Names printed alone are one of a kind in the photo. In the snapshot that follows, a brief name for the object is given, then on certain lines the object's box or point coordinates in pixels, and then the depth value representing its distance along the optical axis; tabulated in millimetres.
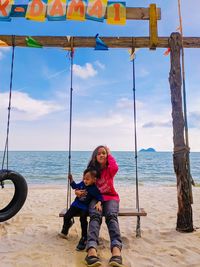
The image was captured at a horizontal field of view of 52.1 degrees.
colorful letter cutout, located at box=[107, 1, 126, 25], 3256
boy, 2561
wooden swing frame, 3024
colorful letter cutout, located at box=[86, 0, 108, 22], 3236
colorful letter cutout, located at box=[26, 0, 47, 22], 3230
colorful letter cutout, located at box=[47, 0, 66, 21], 3236
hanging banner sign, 3233
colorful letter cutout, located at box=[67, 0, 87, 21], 3241
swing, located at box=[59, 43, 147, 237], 2687
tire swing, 3033
